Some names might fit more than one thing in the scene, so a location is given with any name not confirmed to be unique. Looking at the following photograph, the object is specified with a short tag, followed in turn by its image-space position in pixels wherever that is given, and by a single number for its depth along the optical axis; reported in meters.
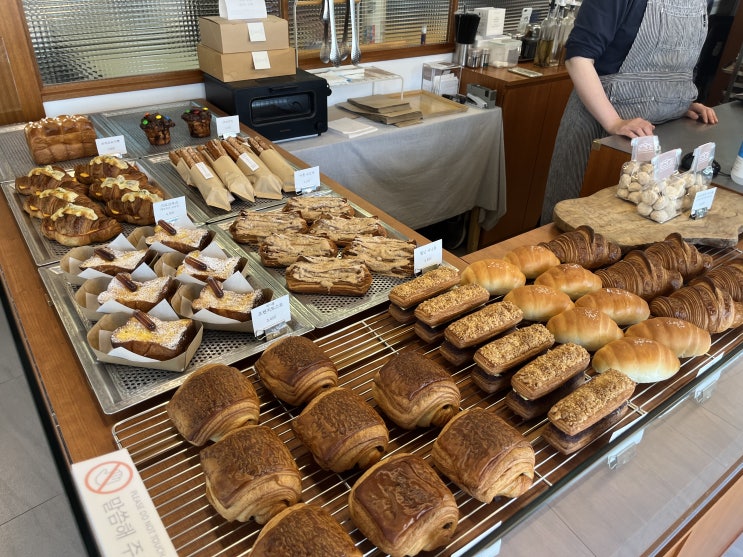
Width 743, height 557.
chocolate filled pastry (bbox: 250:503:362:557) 0.87
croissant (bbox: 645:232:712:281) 1.76
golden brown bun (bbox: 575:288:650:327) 1.49
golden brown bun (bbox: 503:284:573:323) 1.48
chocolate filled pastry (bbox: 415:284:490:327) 1.43
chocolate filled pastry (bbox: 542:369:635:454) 1.13
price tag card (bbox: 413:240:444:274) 1.70
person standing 2.76
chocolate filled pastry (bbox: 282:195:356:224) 2.02
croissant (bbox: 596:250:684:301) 1.64
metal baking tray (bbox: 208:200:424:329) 1.55
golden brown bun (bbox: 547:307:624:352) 1.39
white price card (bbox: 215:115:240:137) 2.71
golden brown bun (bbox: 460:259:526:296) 1.57
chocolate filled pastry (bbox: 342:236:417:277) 1.74
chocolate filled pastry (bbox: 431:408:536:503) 1.01
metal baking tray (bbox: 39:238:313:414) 1.27
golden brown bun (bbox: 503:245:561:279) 1.68
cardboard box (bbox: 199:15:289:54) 2.81
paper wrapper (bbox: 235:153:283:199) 2.23
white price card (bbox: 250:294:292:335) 1.42
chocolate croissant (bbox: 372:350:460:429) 1.16
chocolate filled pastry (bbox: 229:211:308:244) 1.87
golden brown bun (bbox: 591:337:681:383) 1.29
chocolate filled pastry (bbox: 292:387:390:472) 1.07
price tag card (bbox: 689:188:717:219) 2.14
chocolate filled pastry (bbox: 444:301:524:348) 1.35
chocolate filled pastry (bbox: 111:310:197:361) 1.32
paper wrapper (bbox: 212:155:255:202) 2.17
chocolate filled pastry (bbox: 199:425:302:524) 0.97
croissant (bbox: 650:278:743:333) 1.49
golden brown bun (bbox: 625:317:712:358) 1.38
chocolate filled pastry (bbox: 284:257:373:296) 1.63
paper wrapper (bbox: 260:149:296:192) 2.28
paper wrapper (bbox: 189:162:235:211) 2.11
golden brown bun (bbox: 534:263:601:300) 1.58
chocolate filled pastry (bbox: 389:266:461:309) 1.51
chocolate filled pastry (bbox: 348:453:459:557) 0.92
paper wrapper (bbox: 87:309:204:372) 1.32
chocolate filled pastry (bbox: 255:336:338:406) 1.21
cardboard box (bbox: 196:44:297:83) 2.87
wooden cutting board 2.03
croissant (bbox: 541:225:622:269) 1.78
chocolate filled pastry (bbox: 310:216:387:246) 1.87
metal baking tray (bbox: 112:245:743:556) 0.99
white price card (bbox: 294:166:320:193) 2.23
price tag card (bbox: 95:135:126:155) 2.44
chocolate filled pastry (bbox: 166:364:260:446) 1.12
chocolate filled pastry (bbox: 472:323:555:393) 1.28
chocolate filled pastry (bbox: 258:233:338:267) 1.74
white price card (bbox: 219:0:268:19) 2.84
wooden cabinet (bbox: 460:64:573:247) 4.27
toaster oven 2.88
